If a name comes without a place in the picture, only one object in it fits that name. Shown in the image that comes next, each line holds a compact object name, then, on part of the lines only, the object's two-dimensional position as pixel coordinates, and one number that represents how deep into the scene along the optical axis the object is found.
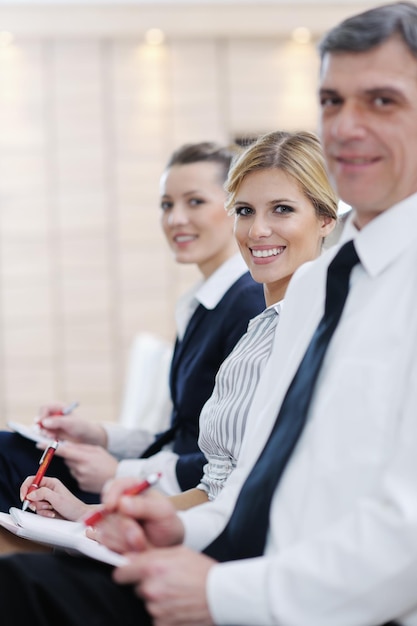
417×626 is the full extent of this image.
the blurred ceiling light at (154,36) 5.61
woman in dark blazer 2.04
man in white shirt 1.03
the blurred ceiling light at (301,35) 5.69
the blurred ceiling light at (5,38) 5.53
